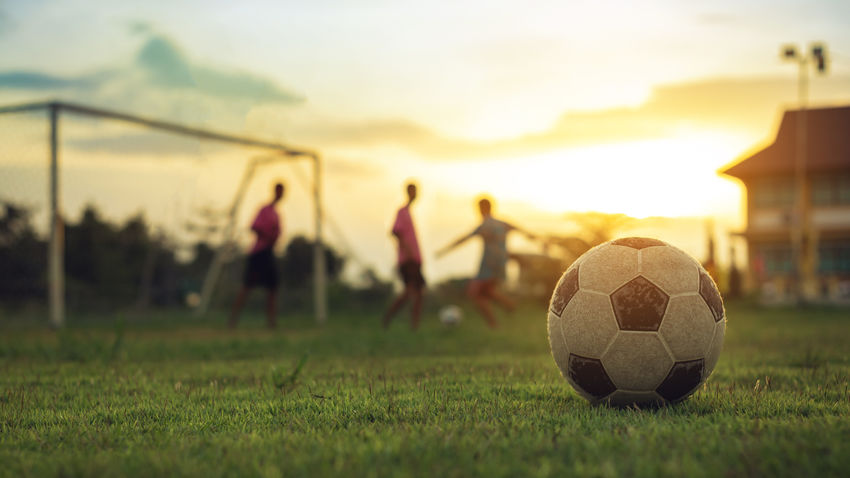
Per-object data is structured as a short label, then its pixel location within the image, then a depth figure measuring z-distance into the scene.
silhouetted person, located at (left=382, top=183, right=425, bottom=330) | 11.14
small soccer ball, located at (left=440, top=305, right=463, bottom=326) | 13.20
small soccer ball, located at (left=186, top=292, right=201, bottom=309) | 19.03
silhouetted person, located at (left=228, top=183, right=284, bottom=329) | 11.95
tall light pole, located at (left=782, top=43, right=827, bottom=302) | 25.39
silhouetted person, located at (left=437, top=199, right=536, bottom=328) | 11.34
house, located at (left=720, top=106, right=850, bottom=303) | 32.84
